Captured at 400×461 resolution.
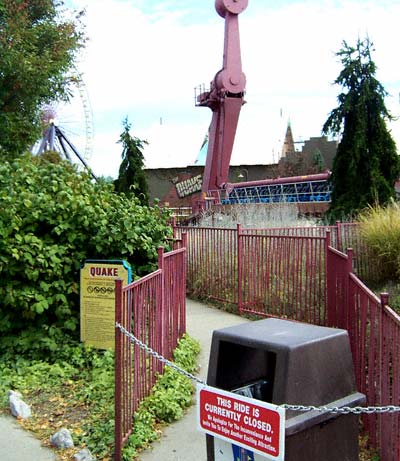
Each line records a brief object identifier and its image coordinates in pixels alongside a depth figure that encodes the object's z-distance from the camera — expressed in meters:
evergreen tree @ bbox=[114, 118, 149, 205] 28.75
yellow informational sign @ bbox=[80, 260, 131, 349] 5.79
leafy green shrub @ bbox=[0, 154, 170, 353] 5.91
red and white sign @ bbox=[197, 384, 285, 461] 2.60
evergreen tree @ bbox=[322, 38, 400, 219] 14.90
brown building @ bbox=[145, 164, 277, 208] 53.00
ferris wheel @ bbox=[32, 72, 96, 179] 45.45
